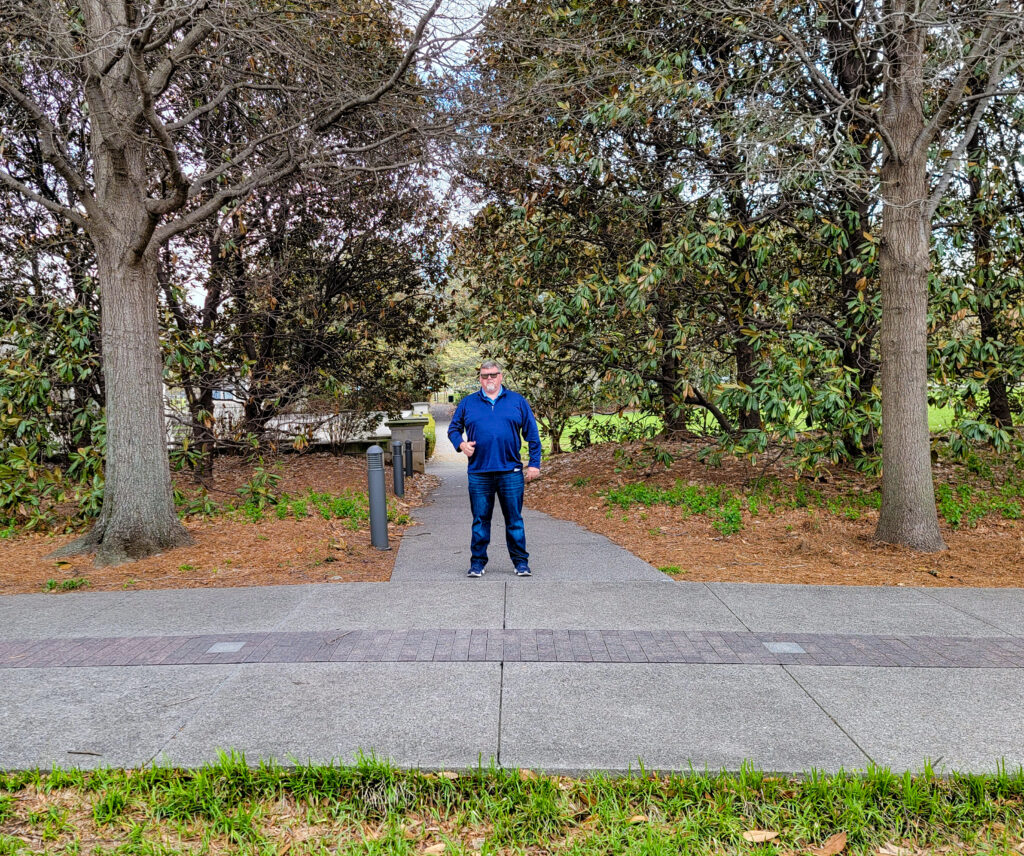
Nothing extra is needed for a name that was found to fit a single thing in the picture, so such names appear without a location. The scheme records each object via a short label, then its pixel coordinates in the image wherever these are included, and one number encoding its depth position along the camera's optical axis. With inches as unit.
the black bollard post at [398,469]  461.7
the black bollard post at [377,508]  301.0
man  242.1
